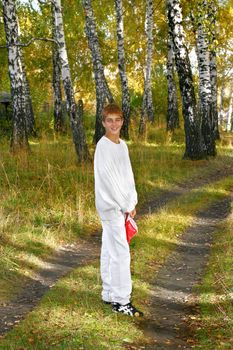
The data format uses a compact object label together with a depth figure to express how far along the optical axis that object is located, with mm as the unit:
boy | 5781
